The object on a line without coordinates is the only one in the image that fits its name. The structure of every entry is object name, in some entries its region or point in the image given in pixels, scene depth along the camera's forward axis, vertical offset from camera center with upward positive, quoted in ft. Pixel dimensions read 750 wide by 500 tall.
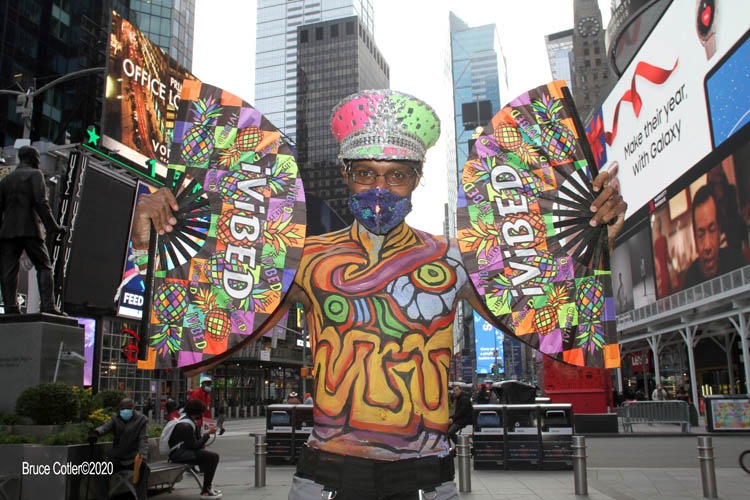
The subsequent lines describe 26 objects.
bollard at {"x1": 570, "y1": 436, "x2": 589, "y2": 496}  29.60 -4.84
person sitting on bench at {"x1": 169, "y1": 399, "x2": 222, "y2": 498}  30.12 -3.94
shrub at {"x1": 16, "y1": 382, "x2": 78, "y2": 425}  23.04 -1.20
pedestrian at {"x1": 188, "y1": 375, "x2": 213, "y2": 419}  43.83 -1.75
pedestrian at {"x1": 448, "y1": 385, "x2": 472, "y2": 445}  40.93 -3.23
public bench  24.82 -4.66
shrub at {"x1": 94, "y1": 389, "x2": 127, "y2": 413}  28.58 -1.31
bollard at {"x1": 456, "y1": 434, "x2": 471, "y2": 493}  30.73 -4.90
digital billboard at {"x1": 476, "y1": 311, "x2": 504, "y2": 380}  260.62 +7.01
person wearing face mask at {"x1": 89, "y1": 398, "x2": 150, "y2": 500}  24.34 -2.95
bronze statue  25.61 +5.82
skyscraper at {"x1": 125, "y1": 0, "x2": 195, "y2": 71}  173.58 +95.98
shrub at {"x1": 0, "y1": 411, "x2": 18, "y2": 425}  23.11 -1.75
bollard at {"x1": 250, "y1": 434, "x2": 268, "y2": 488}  33.01 -4.96
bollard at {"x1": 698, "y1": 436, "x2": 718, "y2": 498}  28.86 -4.98
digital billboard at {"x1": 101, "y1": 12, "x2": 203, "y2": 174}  85.35 +38.61
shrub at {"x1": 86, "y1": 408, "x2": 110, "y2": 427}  25.45 -1.95
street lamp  46.53 +19.42
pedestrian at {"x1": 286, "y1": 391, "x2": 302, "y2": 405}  55.26 -2.85
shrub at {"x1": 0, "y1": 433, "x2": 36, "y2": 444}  21.72 -2.33
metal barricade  66.54 -5.62
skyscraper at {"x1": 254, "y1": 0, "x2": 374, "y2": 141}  474.08 +262.56
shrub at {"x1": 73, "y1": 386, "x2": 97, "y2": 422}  25.01 -1.38
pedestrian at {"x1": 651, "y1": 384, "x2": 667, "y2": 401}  80.33 -4.14
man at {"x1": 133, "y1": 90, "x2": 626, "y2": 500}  9.62 +0.89
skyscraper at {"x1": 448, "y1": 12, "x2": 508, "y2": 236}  459.73 +217.93
